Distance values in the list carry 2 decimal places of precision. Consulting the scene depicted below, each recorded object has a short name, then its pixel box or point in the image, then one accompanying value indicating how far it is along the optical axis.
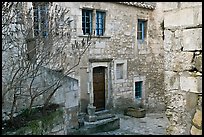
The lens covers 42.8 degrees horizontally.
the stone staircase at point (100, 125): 7.65
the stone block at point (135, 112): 10.63
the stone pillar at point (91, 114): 8.38
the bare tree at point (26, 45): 4.41
